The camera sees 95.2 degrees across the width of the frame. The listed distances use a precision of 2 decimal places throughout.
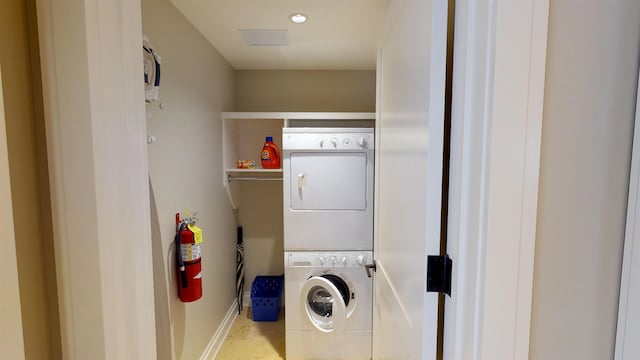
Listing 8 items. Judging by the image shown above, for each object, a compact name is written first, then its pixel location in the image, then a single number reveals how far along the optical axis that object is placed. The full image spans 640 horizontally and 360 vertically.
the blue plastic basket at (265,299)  2.67
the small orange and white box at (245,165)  2.56
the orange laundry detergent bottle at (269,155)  2.49
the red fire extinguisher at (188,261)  1.59
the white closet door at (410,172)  0.73
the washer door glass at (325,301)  2.00
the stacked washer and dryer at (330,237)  2.13
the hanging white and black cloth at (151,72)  1.20
